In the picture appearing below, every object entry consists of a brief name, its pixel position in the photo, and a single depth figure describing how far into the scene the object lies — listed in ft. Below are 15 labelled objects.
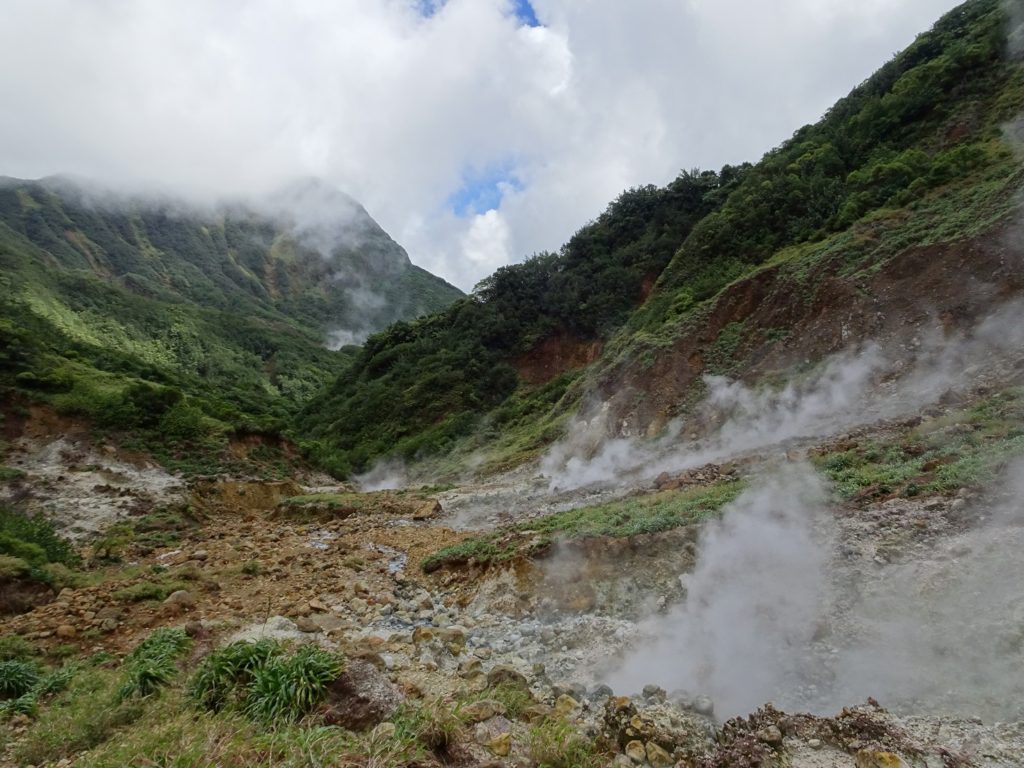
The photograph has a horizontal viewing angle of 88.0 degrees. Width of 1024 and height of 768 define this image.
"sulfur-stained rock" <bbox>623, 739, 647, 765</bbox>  12.87
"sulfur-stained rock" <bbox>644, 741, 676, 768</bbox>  12.80
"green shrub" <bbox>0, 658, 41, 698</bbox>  17.76
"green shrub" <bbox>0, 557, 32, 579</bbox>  27.32
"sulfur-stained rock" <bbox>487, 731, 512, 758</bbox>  12.71
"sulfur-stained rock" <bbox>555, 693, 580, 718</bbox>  15.43
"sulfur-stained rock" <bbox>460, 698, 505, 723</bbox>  14.24
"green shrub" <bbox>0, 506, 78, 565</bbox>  34.65
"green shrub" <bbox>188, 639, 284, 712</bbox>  14.60
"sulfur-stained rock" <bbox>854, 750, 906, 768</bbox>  11.26
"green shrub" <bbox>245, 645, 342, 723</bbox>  13.65
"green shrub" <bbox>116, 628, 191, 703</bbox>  15.96
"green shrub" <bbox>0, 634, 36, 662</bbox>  20.04
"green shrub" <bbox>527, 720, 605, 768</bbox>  12.48
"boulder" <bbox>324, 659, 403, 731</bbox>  13.51
